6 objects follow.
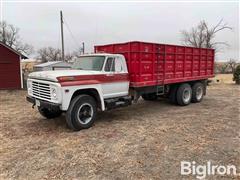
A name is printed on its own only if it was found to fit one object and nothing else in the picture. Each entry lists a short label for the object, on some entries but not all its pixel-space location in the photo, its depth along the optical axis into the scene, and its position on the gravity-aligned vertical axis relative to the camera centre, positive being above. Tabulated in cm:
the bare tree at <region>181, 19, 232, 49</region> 2580 +514
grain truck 472 -22
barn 1296 +33
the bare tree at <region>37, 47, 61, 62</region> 4610 +479
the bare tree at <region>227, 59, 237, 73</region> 3166 +165
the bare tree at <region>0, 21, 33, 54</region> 4199 +799
